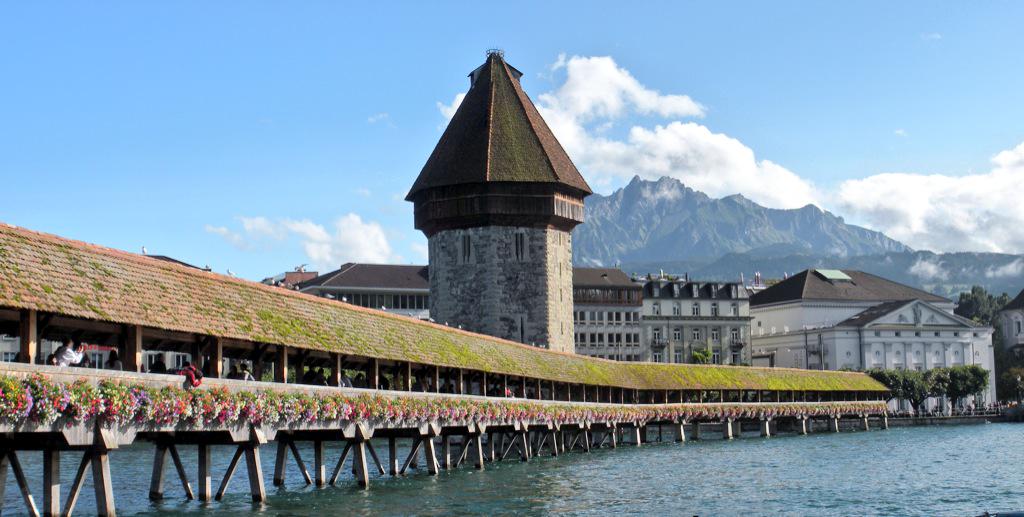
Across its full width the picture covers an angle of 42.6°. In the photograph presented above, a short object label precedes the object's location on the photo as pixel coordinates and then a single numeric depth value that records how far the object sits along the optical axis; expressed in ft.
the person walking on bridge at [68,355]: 74.33
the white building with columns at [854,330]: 397.19
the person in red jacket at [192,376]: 80.84
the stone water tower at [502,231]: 220.02
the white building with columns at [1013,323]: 492.13
